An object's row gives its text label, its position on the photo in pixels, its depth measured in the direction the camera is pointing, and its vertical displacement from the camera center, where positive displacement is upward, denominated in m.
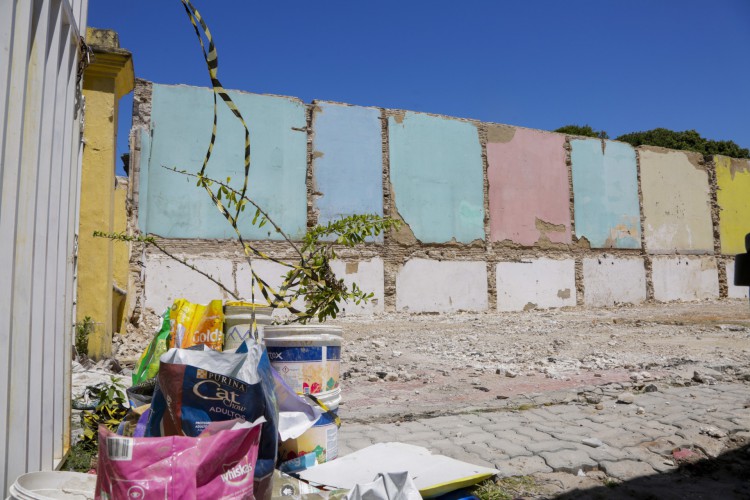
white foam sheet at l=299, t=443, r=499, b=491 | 2.38 -0.78
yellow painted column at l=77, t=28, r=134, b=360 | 5.48 +1.10
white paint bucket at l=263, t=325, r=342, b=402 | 2.80 -0.31
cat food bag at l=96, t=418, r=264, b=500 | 1.52 -0.47
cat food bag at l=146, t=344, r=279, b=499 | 1.85 -0.36
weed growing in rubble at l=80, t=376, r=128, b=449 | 2.70 -0.60
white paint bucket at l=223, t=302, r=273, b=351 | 3.40 -0.15
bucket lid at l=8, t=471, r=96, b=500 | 1.70 -0.62
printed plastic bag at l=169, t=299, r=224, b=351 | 3.38 -0.15
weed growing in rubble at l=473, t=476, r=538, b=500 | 2.45 -0.88
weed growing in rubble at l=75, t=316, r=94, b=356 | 5.29 -0.35
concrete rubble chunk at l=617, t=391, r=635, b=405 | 4.18 -0.80
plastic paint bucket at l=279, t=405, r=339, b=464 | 2.52 -0.66
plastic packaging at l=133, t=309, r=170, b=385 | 3.03 -0.33
